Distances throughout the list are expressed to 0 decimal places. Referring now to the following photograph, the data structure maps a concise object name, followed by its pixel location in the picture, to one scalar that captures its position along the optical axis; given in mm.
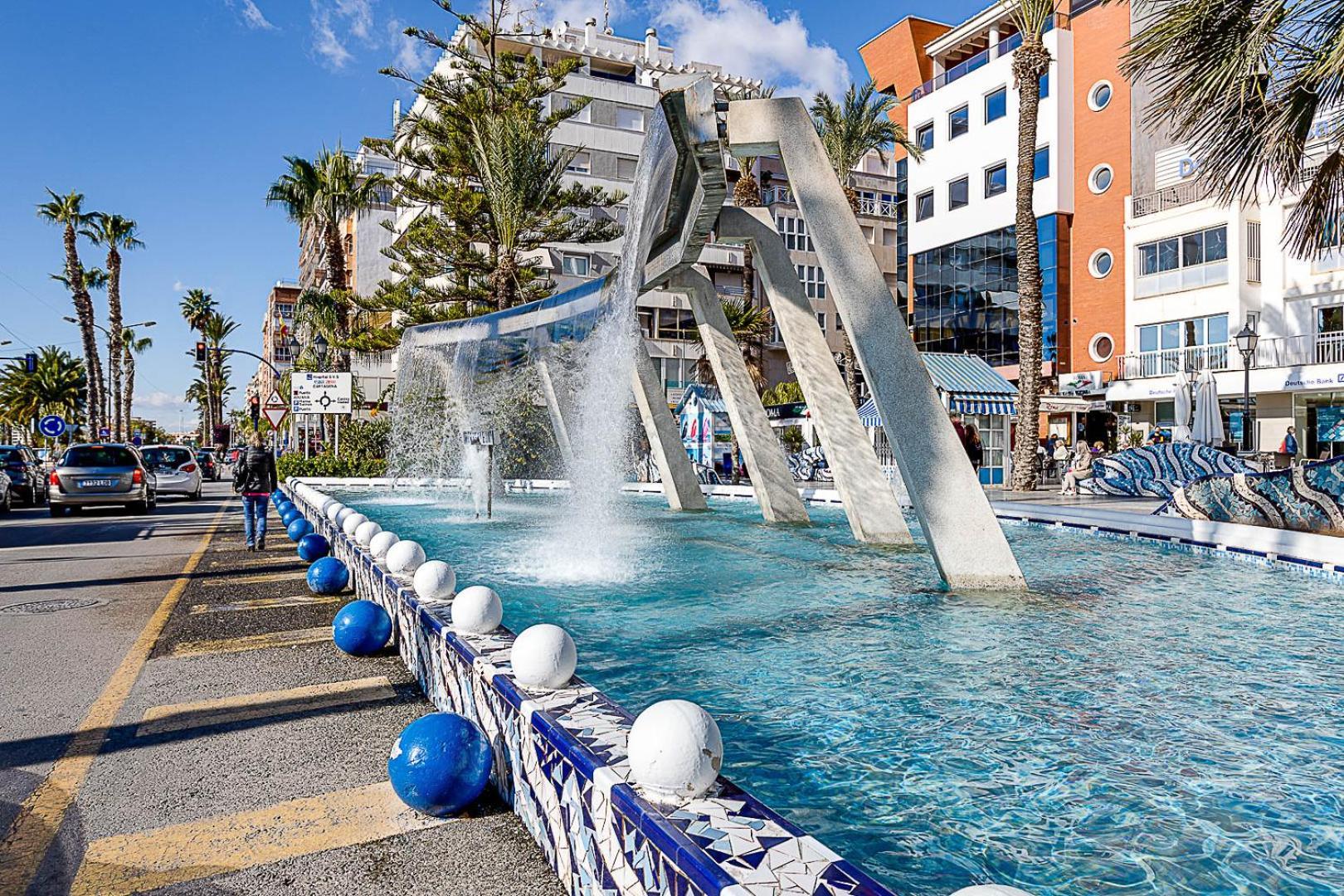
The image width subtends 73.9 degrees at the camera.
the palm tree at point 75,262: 42594
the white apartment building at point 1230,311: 29109
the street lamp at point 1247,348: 21927
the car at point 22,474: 24328
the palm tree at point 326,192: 34781
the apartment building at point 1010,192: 35750
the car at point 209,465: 45469
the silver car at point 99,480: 20250
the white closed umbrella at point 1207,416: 21969
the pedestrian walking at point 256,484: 11586
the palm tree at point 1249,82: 8953
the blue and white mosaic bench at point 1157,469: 18328
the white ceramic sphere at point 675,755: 2410
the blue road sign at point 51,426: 30406
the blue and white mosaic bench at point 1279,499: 9820
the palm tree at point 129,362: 66938
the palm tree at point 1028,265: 19875
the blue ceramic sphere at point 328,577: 8367
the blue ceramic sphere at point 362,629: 5875
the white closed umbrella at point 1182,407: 23828
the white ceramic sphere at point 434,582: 5133
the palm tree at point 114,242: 47188
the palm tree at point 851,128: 32438
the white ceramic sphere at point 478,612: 4234
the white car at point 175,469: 26891
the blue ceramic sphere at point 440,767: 3271
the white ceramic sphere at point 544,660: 3371
